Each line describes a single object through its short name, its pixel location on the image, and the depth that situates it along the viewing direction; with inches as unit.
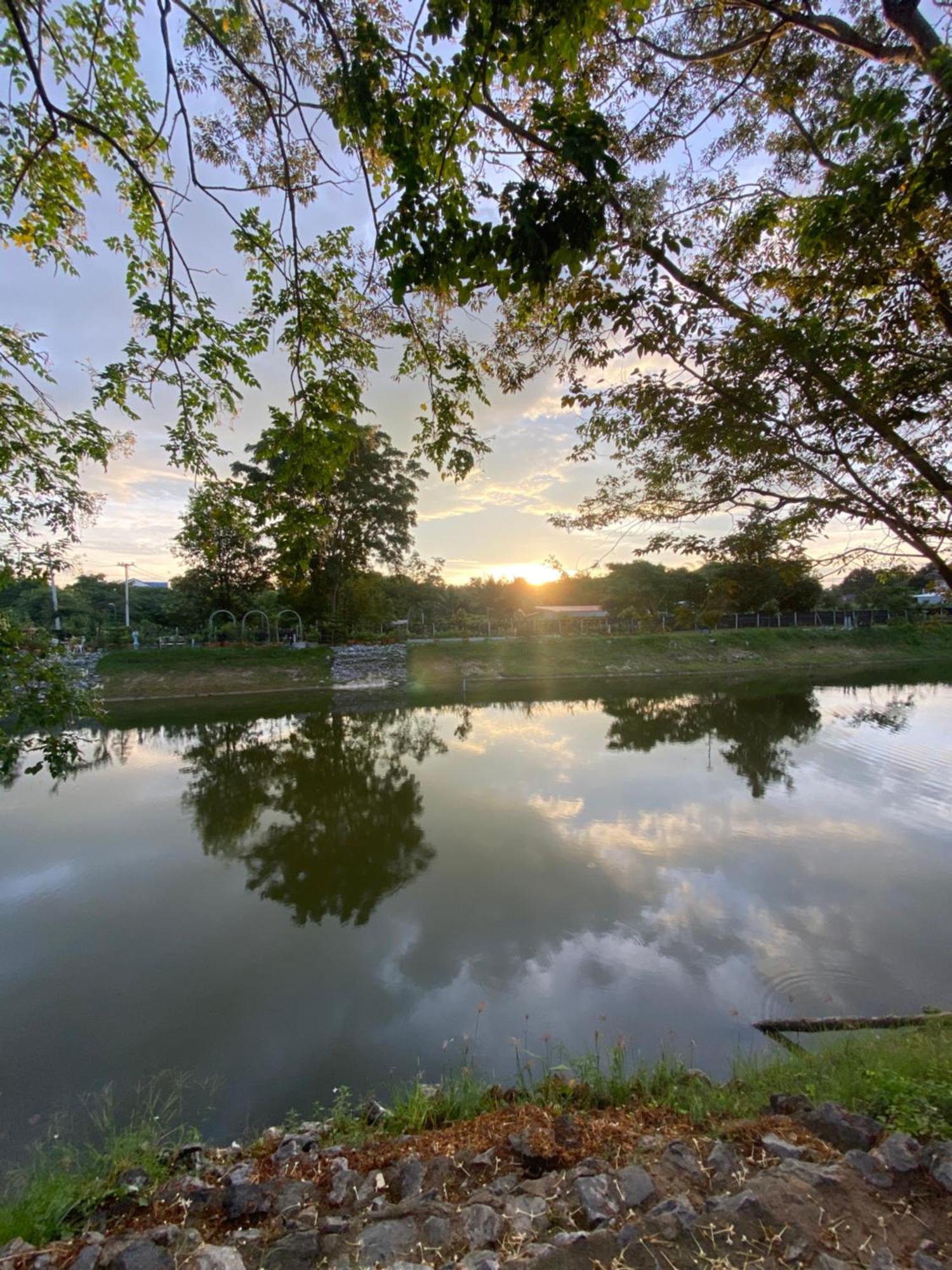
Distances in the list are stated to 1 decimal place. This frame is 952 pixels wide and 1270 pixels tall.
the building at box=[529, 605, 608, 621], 2046.0
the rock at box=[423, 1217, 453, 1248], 71.0
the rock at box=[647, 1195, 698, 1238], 67.1
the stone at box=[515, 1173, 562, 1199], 79.6
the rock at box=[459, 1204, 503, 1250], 70.4
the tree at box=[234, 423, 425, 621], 1167.6
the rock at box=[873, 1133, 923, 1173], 76.2
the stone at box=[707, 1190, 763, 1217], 68.7
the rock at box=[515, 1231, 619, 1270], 63.6
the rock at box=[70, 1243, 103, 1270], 68.9
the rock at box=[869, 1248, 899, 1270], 59.9
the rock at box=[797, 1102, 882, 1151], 87.4
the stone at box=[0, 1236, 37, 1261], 71.4
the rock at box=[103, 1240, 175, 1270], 67.7
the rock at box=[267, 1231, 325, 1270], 68.6
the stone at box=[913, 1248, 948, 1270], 60.4
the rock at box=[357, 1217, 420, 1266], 69.5
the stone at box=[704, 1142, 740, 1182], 80.5
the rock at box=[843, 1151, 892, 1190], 74.2
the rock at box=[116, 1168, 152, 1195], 91.1
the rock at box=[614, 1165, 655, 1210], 74.8
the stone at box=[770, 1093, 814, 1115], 102.0
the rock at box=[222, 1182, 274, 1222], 81.7
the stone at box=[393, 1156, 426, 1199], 85.4
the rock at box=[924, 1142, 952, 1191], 72.4
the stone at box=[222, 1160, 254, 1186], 90.9
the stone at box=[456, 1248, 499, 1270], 64.1
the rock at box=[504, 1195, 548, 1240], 71.8
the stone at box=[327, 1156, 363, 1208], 84.1
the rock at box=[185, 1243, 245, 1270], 66.9
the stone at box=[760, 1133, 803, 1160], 83.7
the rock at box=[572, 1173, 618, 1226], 72.7
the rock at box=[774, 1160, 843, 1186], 73.8
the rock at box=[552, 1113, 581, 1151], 94.2
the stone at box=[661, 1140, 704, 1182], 81.0
